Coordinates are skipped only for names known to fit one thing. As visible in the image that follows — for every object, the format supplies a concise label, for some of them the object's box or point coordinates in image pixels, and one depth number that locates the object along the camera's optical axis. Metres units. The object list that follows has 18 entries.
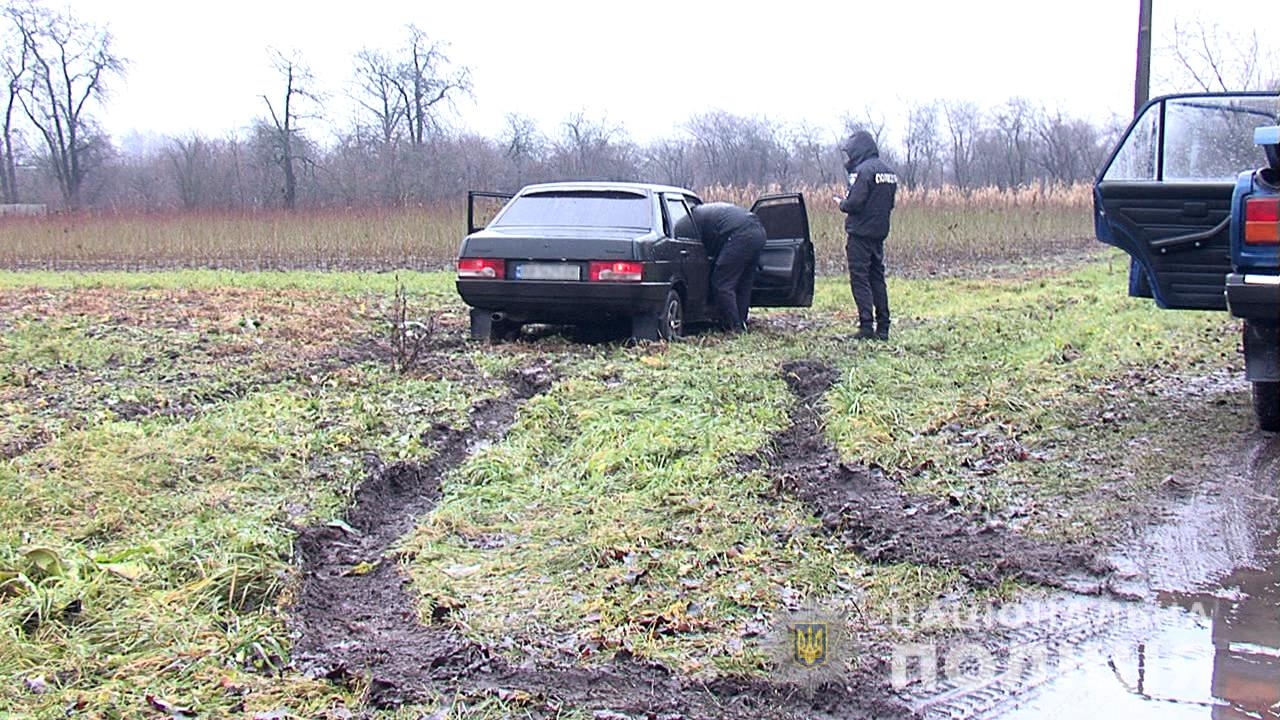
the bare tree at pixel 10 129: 53.75
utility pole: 16.27
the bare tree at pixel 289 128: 49.19
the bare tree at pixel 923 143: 64.75
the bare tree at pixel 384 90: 53.53
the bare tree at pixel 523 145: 47.46
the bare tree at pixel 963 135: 66.31
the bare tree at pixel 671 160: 52.66
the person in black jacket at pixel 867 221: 10.13
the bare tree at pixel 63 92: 53.12
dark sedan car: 8.95
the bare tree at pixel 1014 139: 62.66
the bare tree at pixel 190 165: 42.12
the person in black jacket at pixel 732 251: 10.24
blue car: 5.20
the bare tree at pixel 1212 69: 36.88
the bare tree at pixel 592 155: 44.91
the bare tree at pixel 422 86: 53.22
